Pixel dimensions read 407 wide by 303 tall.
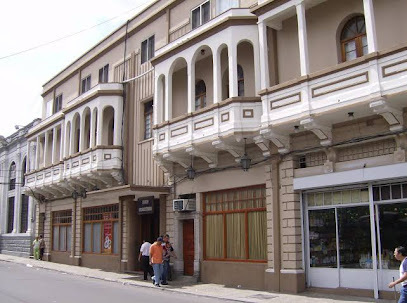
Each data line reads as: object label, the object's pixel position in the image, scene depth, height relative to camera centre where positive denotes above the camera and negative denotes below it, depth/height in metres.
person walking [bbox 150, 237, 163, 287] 16.45 -1.04
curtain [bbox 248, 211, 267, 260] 15.45 -0.22
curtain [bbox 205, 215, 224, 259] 17.08 -0.26
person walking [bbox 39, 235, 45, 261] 30.81 -1.03
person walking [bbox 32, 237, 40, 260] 30.93 -1.10
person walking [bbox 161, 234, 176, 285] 17.45 -0.88
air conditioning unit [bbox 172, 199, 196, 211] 18.06 +0.92
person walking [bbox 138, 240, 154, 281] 18.38 -1.05
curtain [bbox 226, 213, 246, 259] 16.25 -0.26
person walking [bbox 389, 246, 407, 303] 7.79 -0.75
